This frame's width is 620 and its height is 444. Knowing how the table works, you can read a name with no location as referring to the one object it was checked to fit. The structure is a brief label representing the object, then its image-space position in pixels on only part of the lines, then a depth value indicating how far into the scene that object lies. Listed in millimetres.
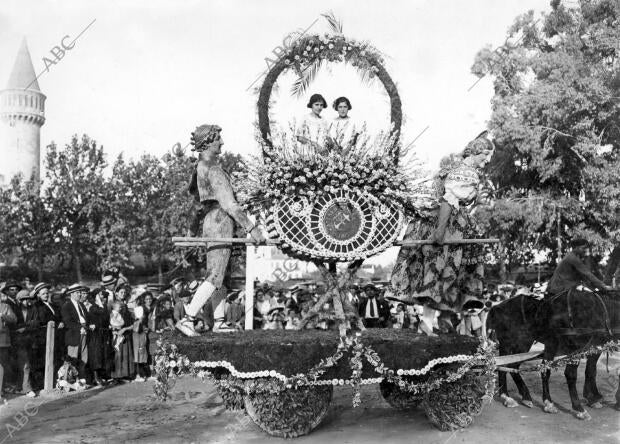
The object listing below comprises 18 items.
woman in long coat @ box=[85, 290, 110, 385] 11406
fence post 10352
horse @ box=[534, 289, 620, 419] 8133
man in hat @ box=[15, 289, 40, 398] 10586
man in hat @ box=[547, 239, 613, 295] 8711
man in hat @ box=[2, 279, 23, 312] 10828
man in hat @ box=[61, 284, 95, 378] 11094
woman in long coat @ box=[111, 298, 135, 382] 11781
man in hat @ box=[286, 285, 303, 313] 16280
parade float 5750
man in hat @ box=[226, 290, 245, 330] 14750
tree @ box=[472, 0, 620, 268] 19297
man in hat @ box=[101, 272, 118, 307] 12625
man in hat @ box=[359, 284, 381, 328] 15352
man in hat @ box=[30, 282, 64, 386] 10844
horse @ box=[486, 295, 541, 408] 8820
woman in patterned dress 6613
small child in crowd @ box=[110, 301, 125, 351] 11953
